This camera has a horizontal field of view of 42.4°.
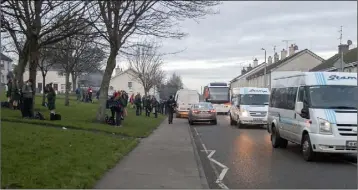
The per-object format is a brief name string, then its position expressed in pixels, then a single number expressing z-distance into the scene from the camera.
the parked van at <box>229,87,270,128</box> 24.69
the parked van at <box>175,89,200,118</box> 38.56
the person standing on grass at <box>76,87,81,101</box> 44.41
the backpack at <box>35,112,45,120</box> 17.27
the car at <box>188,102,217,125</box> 28.30
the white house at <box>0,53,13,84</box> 71.64
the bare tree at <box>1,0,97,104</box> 12.51
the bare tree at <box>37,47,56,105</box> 28.91
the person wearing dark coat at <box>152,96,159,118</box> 32.89
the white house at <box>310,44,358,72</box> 38.97
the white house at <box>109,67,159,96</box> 99.56
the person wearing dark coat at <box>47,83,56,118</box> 17.72
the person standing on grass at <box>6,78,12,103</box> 22.28
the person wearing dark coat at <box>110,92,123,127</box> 19.63
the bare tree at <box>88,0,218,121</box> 18.14
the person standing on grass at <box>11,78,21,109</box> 19.24
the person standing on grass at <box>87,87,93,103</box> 44.78
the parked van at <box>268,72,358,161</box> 11.00
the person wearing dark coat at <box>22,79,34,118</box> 17.02
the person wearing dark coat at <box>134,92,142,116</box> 31.89
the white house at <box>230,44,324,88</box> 66.81
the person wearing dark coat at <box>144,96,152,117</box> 32.59
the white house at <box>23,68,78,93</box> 97.65
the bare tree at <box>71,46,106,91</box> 28.46
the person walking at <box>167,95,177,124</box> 28.66
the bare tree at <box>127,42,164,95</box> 52.08
